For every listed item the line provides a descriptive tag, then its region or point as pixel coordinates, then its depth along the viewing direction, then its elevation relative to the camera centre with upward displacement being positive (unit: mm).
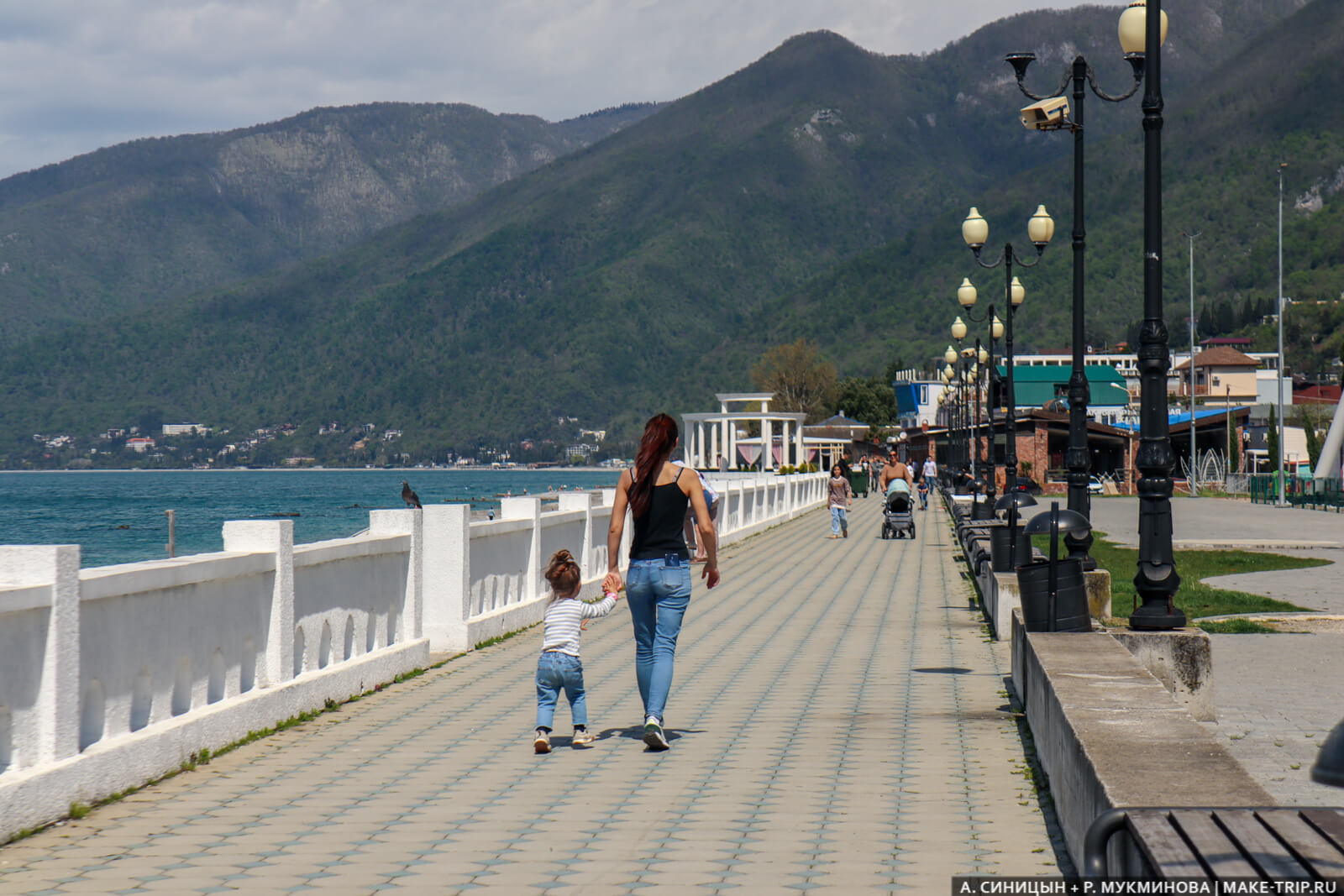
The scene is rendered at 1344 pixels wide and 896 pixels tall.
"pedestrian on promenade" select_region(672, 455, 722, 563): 22341 -858
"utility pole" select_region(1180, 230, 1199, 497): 70188 +751
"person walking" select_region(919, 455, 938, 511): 60062 -289
